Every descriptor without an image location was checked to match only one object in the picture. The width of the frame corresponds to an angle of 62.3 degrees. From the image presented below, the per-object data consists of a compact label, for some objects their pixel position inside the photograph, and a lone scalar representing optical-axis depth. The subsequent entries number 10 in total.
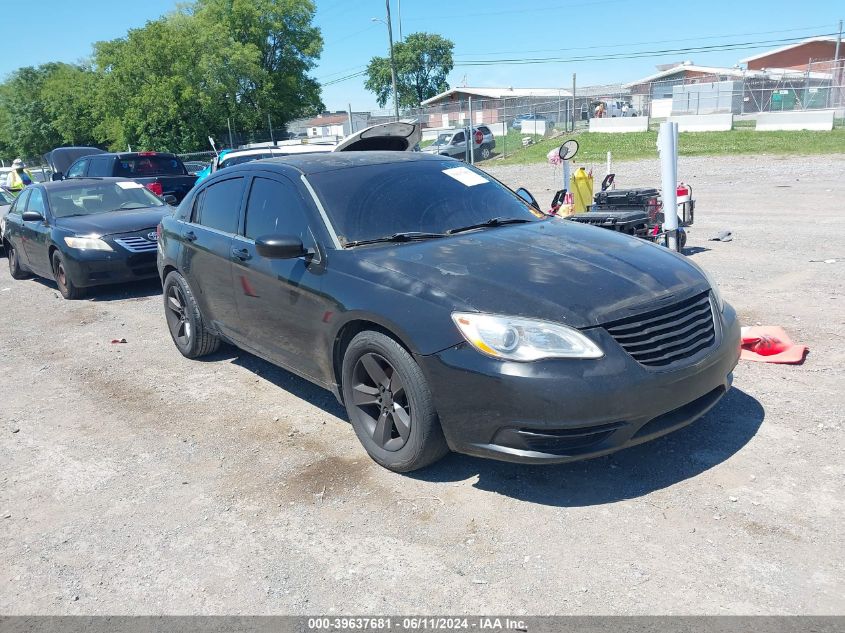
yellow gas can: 9.23
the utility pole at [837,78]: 31.54
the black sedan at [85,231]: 9.01
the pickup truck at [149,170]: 15.26
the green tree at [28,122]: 70.62
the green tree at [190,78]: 46.38
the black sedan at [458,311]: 3.26
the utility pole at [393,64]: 36.63
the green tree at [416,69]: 96.44
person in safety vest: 20.11
